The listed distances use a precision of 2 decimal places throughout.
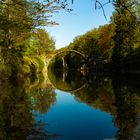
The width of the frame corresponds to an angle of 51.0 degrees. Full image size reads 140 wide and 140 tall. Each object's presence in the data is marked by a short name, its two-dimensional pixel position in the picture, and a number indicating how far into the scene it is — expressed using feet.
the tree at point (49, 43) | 122.43
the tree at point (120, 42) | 83.00
